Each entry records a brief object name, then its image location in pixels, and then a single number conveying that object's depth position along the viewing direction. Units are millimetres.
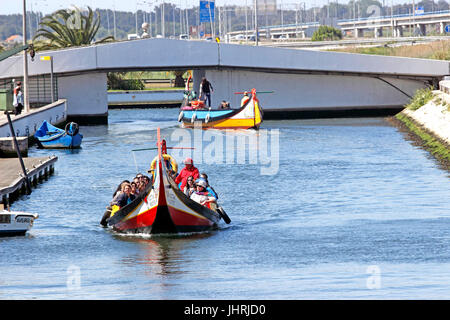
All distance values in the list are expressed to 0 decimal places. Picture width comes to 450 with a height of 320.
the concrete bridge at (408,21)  157312
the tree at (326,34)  137375
